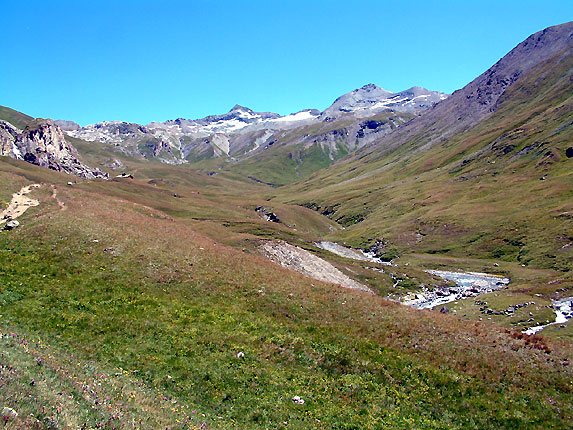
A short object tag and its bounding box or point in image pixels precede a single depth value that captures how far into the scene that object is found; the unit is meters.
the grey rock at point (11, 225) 39.47
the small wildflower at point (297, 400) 21.60
